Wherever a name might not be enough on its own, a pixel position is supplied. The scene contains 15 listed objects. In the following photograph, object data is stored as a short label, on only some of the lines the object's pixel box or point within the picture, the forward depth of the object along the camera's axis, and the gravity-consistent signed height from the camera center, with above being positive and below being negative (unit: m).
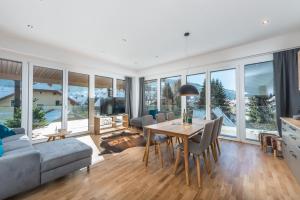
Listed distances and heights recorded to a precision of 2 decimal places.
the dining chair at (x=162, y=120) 3.15 -0.49
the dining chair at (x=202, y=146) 2.13 -0.76
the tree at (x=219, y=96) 4.45 +0.17
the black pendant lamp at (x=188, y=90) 2.97 +0.25
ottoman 1.97 -0.86
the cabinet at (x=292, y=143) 2.10 -0.73
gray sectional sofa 1.67 -0.85
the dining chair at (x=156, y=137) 2.90 -0.79
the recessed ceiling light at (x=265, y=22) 2.79 +1.64
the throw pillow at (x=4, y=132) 2.79 -0.61
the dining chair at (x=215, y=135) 2.61 -0.69
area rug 3.53 -1.19
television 5.36 -0.15
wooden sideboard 5.07 -0.89
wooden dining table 2.19 -0.52
